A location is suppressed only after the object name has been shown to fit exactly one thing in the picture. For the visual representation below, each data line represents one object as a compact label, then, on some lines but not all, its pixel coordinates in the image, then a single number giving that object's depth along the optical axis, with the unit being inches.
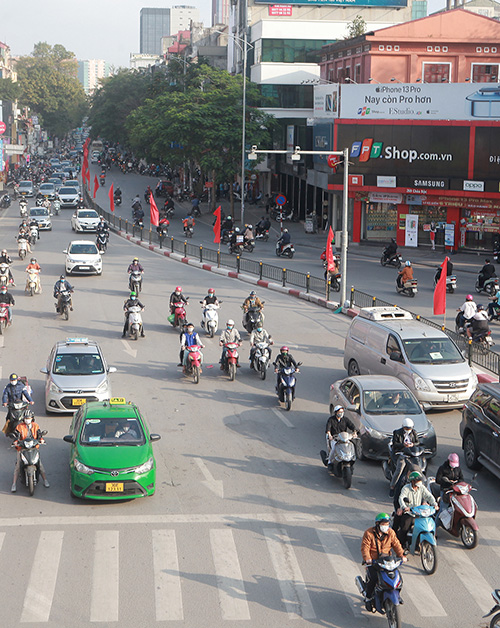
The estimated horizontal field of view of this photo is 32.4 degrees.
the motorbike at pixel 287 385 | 780.0
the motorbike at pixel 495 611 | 383.6
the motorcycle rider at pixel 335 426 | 630.4
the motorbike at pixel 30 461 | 577.9
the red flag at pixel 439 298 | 1055.0
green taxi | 557.6
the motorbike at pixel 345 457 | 601.6
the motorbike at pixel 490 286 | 1283.7
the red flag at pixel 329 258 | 1337.4
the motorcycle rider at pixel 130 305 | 1047.6
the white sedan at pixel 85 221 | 2089.1
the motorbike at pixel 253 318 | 1036.5
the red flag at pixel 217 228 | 1716.3
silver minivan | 761.6
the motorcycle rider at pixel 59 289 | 1154.7
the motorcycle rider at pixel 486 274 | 1339.8
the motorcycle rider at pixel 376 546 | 427.8
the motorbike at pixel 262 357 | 886.4
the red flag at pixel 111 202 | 2555.6
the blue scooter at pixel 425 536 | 478.3
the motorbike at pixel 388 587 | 411.8
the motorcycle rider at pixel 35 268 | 1332.4
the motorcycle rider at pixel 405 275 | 1327.5
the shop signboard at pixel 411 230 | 1870.1
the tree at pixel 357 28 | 2509.5
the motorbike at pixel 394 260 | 1665.8
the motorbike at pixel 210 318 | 1062.4
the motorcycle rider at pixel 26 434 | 586.8
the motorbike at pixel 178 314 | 1089.4
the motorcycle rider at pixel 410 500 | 499.2
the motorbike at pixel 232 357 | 882.1
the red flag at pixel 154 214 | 1932.8
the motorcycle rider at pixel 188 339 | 878.4
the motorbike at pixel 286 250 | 1796.3
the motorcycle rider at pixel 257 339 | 893.2
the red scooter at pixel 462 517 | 513.7
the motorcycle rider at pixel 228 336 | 887.7
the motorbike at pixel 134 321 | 1042.1
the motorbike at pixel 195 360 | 868.0
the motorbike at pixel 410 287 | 1326.3
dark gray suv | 612.4
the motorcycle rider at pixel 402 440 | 581.0
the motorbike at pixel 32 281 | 1320.1
